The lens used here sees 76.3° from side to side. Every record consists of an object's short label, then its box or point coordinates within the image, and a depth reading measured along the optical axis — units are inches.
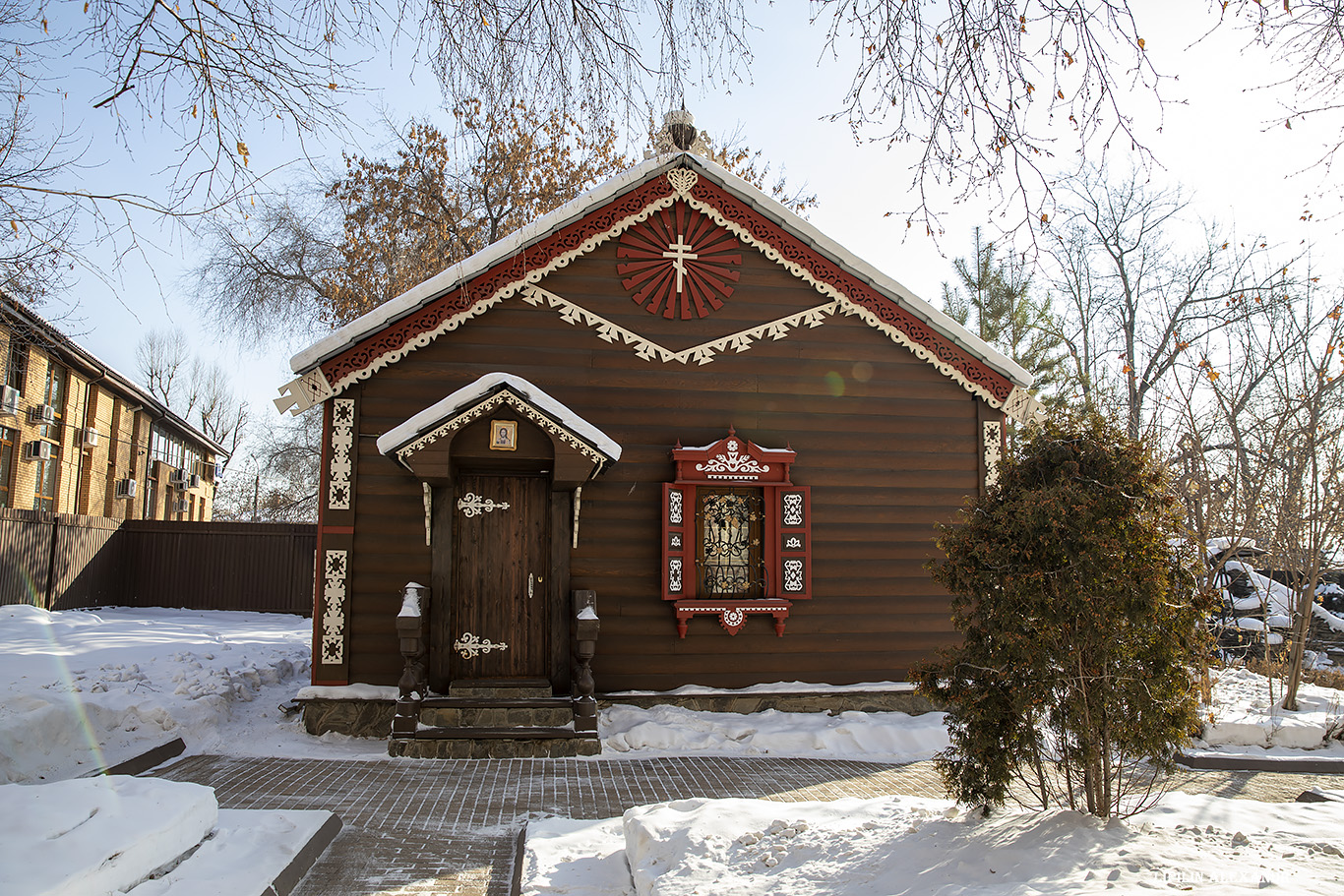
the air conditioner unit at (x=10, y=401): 744.3
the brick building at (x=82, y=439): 793.6
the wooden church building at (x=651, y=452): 341.4
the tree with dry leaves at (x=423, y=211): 797.9
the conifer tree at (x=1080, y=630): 173.2
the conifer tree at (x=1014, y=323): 896.9
